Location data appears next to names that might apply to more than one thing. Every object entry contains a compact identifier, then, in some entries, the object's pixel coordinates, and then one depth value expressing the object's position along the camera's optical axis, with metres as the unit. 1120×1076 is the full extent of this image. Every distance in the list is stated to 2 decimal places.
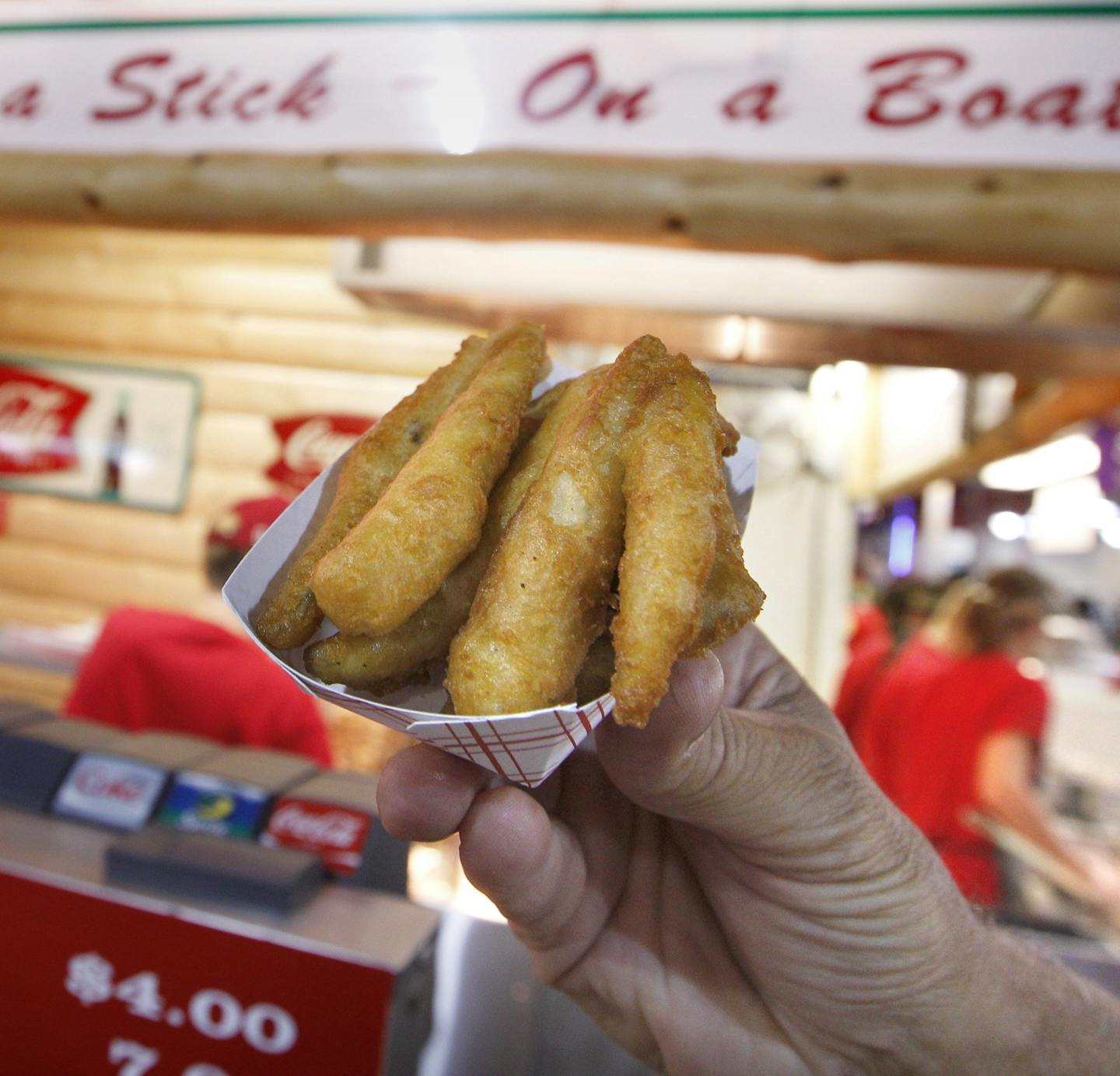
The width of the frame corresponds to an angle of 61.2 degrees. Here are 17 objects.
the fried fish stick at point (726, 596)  0.24
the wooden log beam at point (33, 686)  1.22
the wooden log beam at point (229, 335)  1.15
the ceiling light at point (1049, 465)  1.35
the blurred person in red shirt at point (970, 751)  0.78
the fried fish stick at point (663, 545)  0.20
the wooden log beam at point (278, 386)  1.16
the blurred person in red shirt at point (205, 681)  0.73
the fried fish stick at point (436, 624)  0.23
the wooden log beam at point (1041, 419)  0.80
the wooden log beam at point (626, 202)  0.45
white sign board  0.46
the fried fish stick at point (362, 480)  0.24
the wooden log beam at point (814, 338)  0.67
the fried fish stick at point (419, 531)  0.22
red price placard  0.38
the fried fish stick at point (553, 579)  0.21
